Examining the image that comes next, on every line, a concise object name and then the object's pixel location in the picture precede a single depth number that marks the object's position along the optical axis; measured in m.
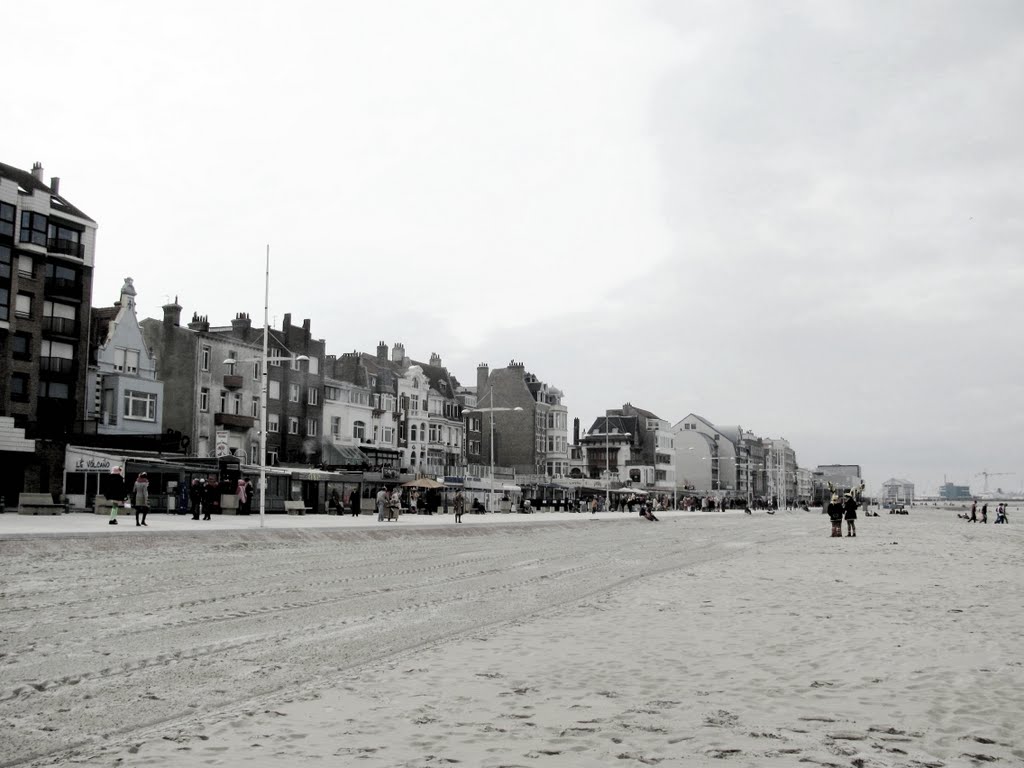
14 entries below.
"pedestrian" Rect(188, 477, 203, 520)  38.31
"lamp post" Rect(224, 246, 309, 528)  38.28
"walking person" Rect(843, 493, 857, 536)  37.25
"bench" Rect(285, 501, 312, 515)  52.28
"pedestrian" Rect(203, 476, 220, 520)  38.00
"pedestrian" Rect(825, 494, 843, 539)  36.88
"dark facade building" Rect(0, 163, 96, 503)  49.62
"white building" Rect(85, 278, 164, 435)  57.72
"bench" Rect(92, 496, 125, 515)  40.84
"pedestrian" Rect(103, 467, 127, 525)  47.28
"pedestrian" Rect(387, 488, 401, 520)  44.81
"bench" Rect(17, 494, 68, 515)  38.38
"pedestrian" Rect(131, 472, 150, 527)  30.27
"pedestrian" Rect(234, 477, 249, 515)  43.78
